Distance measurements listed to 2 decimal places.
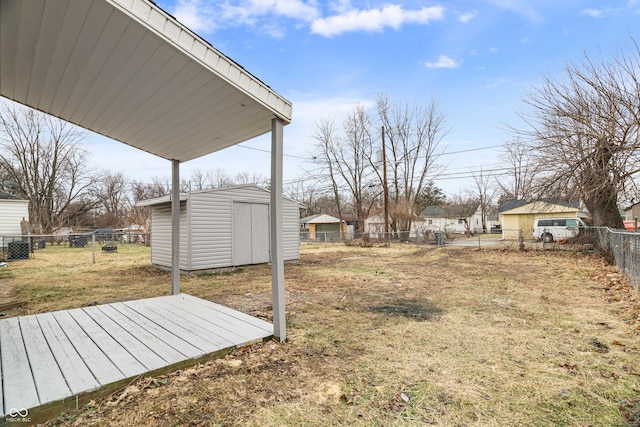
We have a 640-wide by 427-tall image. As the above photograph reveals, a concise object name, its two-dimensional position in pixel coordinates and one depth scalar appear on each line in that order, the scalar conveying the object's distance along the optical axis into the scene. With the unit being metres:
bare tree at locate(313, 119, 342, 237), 23.75
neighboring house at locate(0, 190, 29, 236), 15.59
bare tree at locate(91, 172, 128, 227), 33.09
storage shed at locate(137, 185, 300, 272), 8.11
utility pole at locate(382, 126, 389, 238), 17.23
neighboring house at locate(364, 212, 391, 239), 33.07
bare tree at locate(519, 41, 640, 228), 8.16
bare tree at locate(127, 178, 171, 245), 35.59
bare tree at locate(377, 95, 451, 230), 22.66
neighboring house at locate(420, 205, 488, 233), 35.16
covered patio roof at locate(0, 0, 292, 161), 2.04
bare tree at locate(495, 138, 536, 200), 10.37
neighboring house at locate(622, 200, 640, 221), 21.82
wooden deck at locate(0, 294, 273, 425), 1.97
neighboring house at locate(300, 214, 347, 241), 35.73
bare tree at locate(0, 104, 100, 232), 20.25
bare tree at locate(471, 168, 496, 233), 35.09
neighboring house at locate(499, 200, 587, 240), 20.82
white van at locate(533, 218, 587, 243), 15.84
